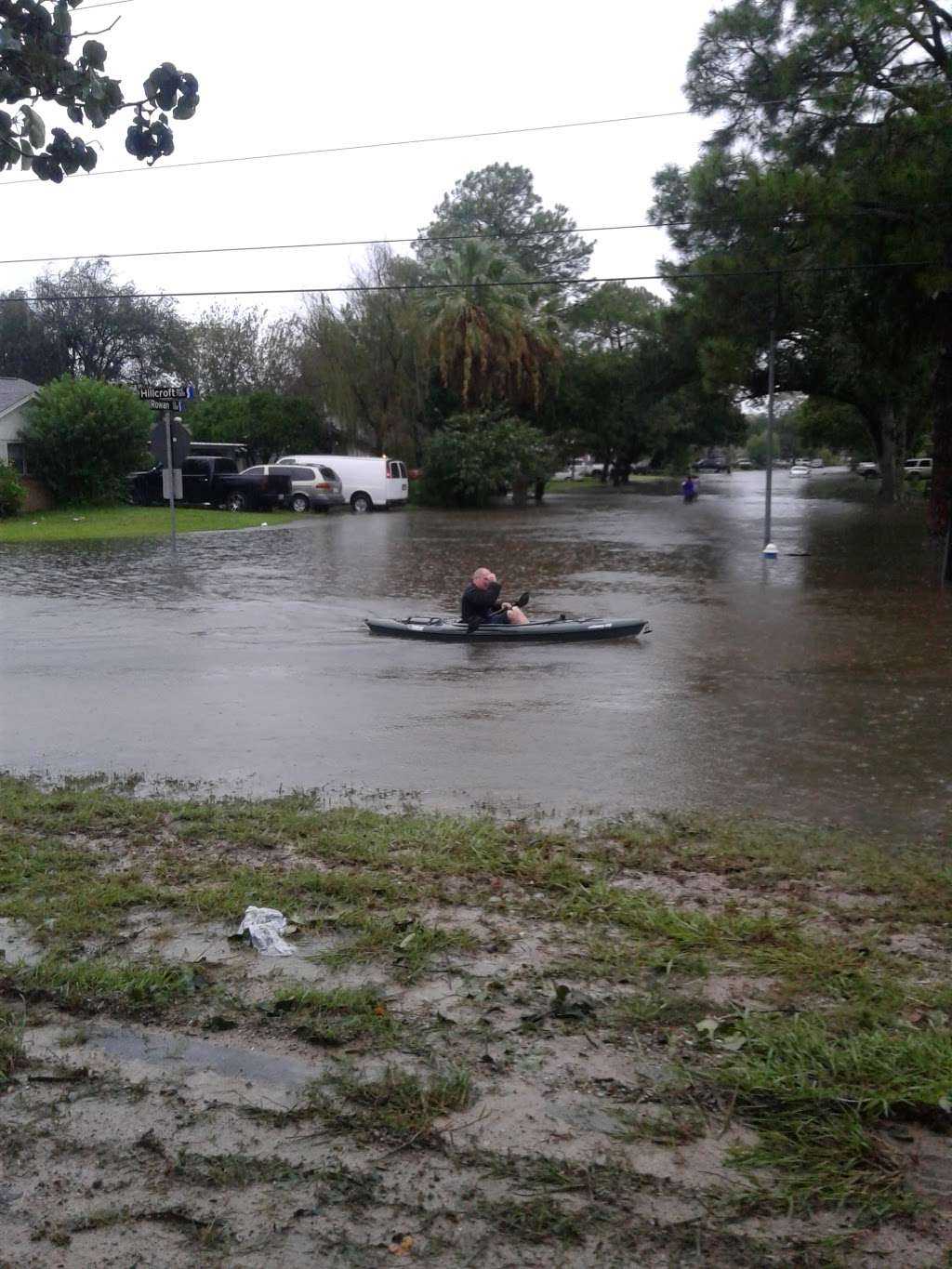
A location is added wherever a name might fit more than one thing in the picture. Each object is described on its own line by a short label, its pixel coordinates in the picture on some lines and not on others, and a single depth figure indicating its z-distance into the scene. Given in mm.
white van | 48094
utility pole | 25820
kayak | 16016
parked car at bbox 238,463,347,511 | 46312
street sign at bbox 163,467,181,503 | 29395
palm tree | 52062
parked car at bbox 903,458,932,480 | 76356
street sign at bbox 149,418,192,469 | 28781
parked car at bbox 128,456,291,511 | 45750
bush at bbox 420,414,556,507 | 52094
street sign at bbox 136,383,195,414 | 26531
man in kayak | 16344
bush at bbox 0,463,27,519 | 40062
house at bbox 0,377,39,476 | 42438
